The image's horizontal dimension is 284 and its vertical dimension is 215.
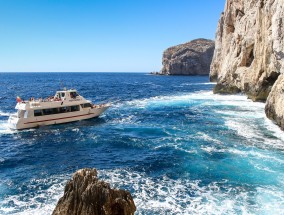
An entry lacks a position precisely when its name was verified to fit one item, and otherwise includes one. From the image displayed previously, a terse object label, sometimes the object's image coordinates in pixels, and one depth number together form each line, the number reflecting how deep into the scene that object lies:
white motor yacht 44.16
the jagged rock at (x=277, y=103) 37.73
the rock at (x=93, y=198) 12.17
